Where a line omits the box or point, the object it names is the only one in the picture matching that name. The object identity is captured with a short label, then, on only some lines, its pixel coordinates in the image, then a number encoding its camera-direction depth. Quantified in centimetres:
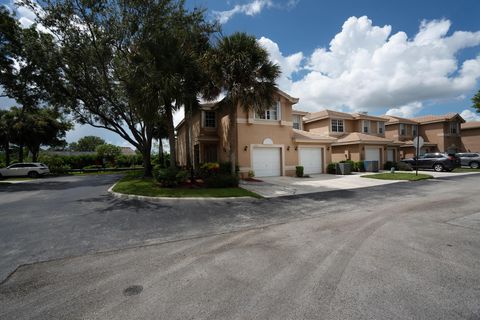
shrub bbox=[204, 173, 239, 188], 1249
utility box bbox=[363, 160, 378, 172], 2227
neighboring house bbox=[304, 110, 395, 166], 2331
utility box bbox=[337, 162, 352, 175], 2008
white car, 2364
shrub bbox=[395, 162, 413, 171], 2329
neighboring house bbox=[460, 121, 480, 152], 3334
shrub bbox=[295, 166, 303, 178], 1821
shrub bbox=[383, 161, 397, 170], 2359
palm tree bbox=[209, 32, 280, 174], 1282
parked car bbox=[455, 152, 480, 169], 2416
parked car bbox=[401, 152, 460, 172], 2081
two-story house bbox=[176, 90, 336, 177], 1714
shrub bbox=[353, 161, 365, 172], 2230
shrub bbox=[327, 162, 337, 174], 2045
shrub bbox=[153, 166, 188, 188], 1248
